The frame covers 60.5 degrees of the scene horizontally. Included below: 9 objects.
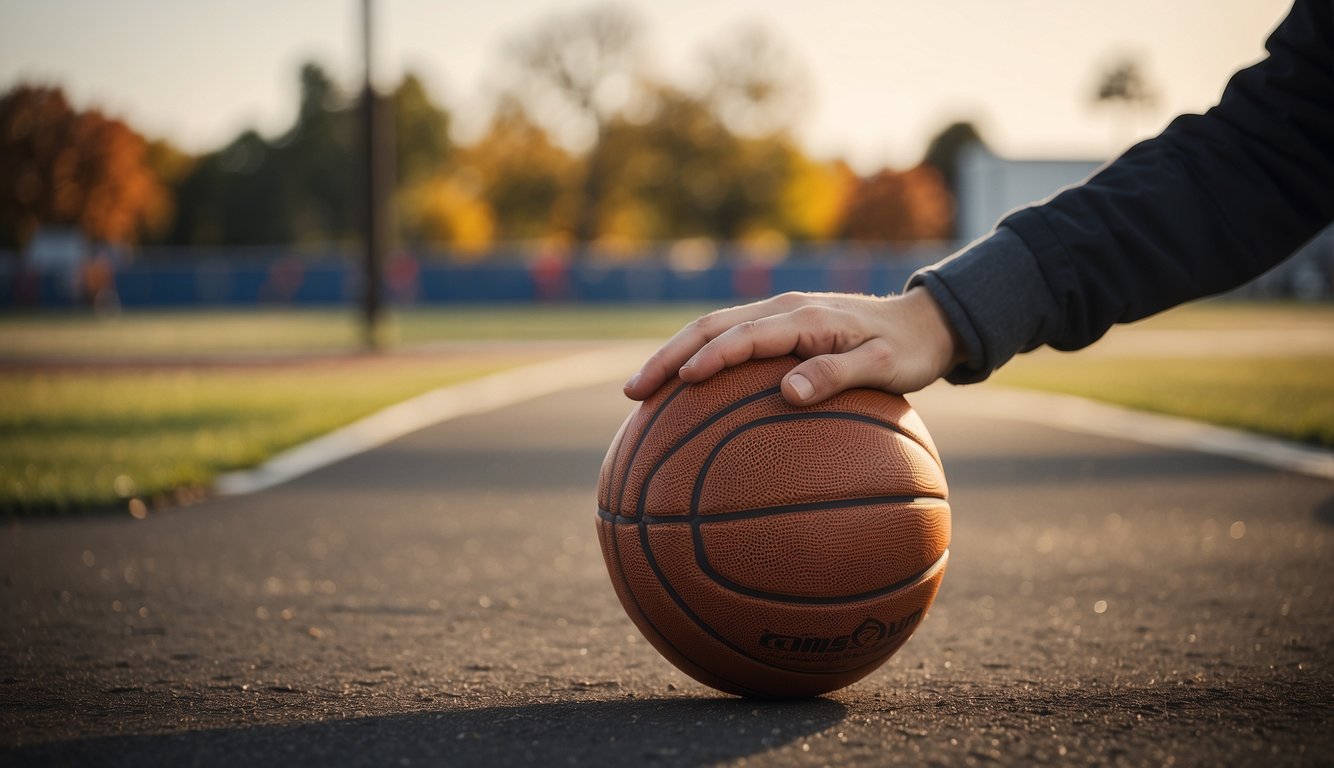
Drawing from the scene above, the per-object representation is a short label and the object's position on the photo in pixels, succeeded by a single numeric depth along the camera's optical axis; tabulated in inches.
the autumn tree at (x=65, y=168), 1747.7
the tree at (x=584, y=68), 1908.2
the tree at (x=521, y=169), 1923.0
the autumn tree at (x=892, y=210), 2974.9
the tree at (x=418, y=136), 2625.5
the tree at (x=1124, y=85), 3142.2
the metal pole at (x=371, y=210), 719.1
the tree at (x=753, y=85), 2102.6
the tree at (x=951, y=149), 3368.6
